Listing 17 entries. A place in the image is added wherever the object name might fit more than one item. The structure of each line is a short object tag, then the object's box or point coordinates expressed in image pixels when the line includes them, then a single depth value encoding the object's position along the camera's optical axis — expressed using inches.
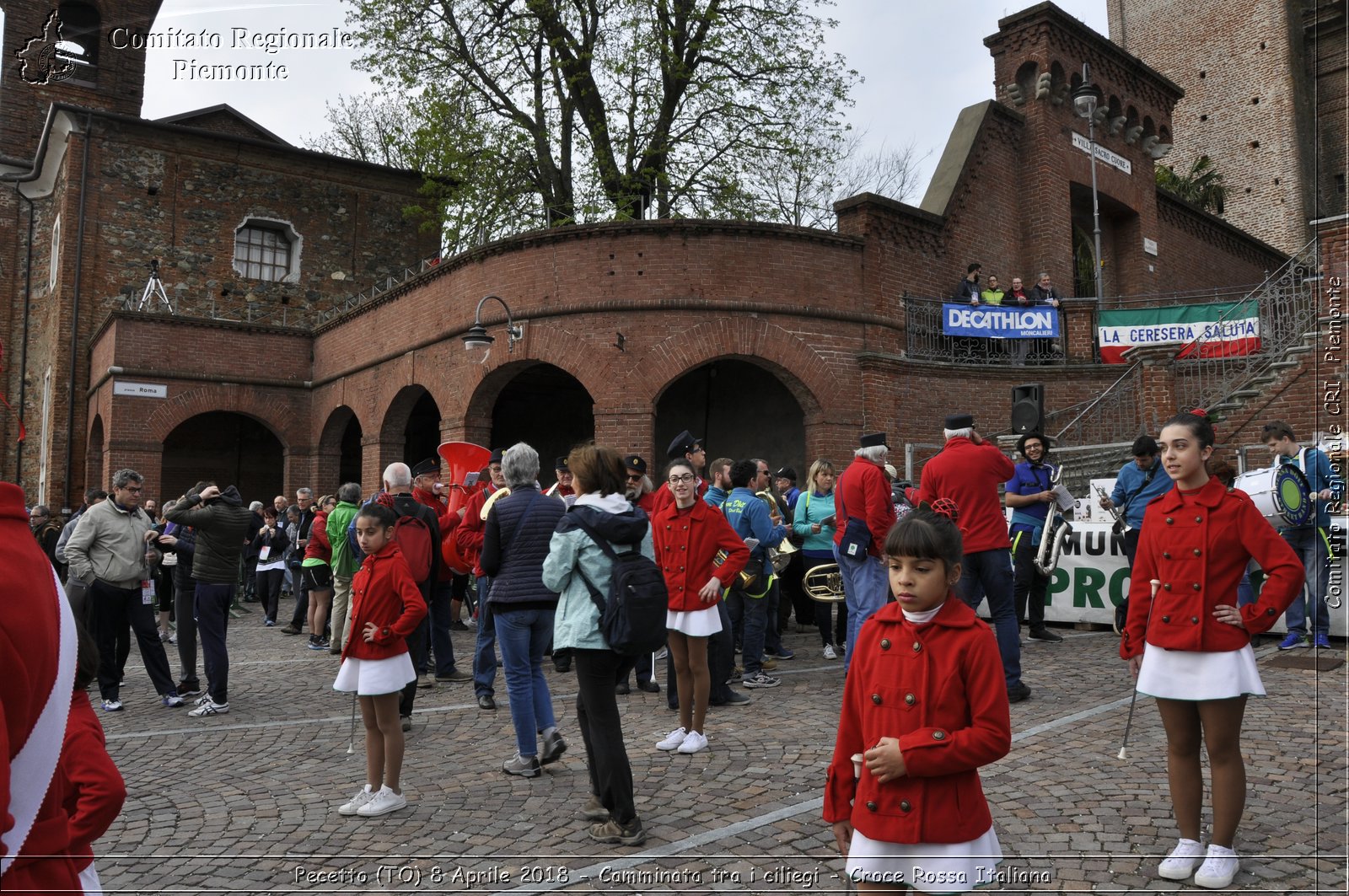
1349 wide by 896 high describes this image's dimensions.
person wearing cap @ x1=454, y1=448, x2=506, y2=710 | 283.0
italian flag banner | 664.4
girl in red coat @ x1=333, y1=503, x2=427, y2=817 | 189.6
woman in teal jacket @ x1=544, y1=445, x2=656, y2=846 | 168.7
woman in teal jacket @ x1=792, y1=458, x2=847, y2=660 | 373.4
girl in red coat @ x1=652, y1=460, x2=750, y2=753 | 226.7
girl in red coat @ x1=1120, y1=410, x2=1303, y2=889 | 140.3
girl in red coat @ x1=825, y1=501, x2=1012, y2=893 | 95.6
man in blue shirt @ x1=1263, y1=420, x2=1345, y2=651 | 304.3
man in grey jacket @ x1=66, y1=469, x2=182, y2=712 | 288.8
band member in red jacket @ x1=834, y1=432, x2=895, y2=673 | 277.4
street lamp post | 755.4
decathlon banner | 640.4
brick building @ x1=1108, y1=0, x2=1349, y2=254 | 1349.7
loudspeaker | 452.1
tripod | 994.3
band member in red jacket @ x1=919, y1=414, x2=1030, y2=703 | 257.9
